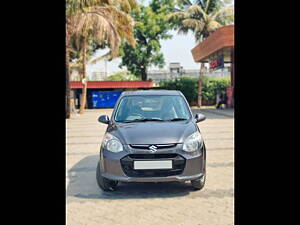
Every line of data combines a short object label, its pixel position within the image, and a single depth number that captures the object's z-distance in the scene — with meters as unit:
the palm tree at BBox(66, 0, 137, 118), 17.17
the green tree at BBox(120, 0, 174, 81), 36.84
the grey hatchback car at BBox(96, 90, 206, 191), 4.49
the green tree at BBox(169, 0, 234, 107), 28.02
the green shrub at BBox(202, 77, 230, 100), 32.38
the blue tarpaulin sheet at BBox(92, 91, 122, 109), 32.41
